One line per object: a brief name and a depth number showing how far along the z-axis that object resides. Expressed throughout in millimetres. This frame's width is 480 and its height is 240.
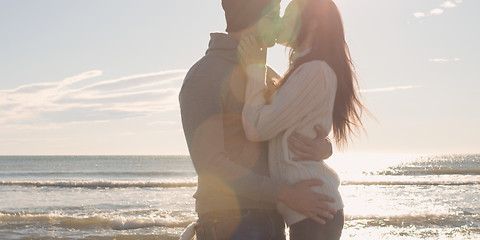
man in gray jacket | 2365
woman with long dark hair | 2416
